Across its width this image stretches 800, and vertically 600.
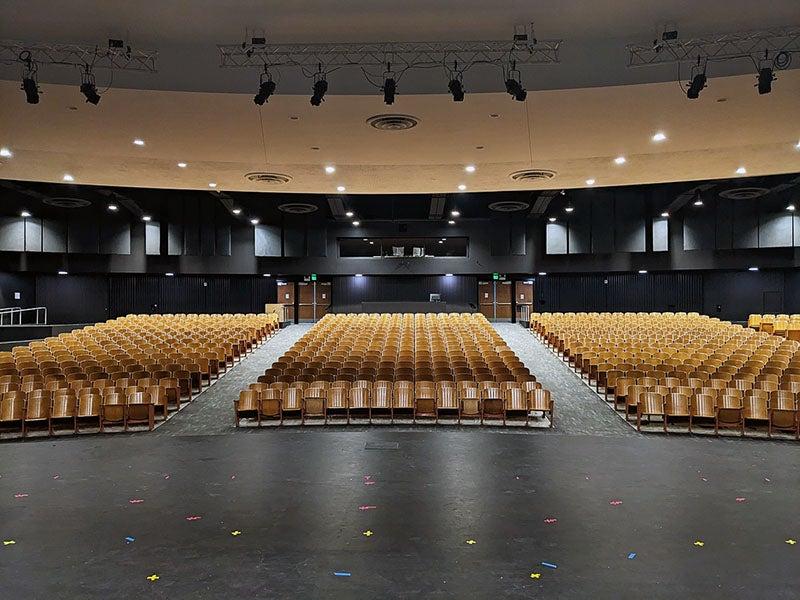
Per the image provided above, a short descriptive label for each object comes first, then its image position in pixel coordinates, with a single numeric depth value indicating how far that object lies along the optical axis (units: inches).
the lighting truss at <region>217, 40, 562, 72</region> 294.2
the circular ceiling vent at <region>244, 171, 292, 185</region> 575.8
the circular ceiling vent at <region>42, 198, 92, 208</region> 775.7
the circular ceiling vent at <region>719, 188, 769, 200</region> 742.5
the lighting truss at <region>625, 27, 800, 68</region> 279.1
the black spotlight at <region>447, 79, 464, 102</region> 301.1
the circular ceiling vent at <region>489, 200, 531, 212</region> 841.7
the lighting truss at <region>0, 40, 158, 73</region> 283.7
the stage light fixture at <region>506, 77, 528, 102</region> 299.3
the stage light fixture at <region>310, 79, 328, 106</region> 301.3
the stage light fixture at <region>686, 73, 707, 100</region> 285.9
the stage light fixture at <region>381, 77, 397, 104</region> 300.2
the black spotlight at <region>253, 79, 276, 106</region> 301.7
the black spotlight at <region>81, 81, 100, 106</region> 295.4
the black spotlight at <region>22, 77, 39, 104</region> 290.0
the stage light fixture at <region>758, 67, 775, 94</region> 280.5
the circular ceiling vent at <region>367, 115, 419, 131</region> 380.2
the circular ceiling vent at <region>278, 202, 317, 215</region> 839.7
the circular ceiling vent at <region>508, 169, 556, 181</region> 565.0
